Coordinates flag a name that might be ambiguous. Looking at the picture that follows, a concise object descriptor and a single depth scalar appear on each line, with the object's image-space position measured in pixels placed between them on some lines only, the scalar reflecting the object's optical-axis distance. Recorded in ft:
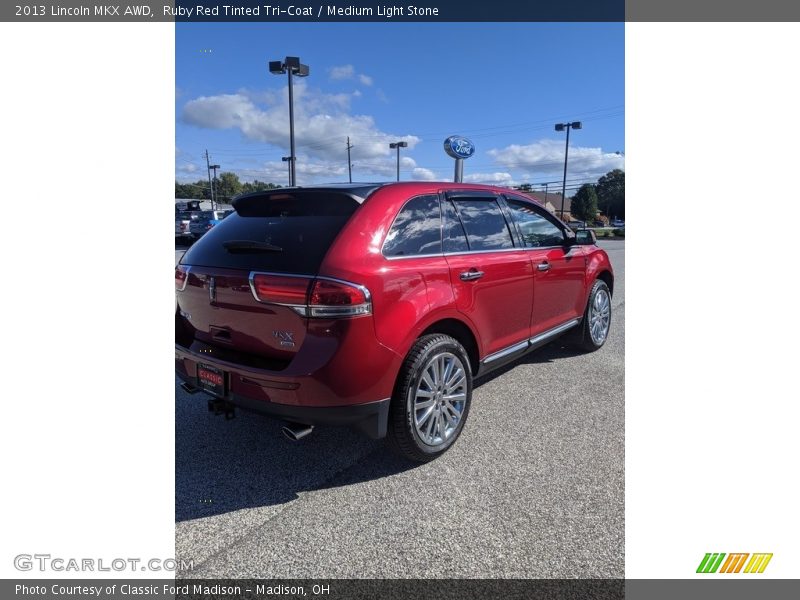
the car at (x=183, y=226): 80.74
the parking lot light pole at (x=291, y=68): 59.77
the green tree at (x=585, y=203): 217.77
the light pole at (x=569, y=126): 125.18
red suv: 8.07
